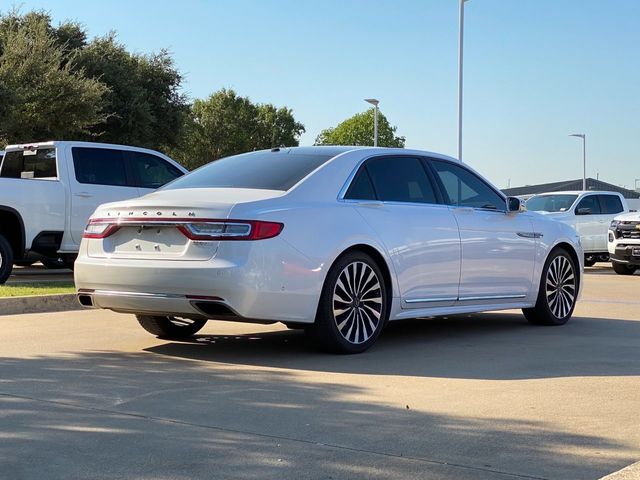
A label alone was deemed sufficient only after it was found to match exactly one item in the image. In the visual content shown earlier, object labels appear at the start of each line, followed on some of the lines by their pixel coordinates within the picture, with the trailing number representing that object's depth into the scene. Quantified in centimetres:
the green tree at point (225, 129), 7475
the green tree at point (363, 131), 10200
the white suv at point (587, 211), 2133
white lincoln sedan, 656
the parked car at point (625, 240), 1870
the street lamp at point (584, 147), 5791
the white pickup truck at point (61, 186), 1282
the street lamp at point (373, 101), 3925
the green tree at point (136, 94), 3434
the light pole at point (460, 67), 2928
